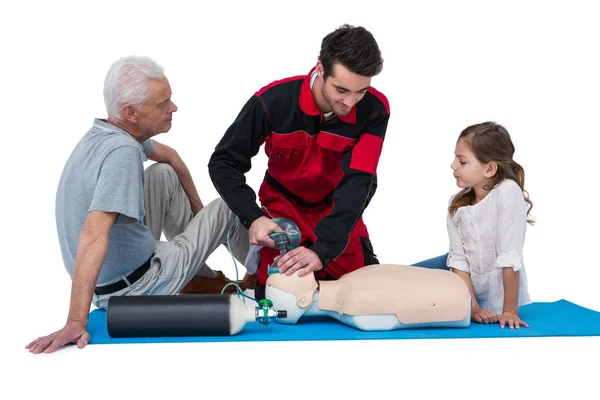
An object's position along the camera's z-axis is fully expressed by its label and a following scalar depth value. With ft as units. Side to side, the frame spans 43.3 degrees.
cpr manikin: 9.98
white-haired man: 9.61
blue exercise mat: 9.58
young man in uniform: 10.72
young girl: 10.73
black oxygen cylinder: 9.55
